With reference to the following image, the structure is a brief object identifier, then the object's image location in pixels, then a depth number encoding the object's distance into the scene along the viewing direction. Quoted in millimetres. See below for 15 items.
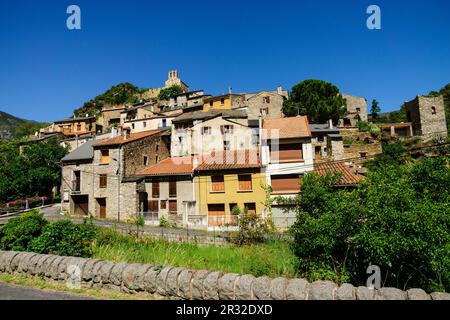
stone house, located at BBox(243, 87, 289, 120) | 48844
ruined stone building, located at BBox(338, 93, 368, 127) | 52719
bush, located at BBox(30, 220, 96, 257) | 9391
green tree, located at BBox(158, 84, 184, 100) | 71288
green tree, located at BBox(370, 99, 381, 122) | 56500
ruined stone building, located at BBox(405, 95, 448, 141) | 44544
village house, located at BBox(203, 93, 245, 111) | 51562
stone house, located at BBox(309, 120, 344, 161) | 35656
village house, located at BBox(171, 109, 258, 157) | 30484
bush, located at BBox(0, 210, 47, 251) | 9873
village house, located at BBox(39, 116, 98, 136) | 62938
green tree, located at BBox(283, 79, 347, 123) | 43250
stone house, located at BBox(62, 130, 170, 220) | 27656
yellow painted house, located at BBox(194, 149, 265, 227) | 23812
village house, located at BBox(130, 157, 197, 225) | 25125
